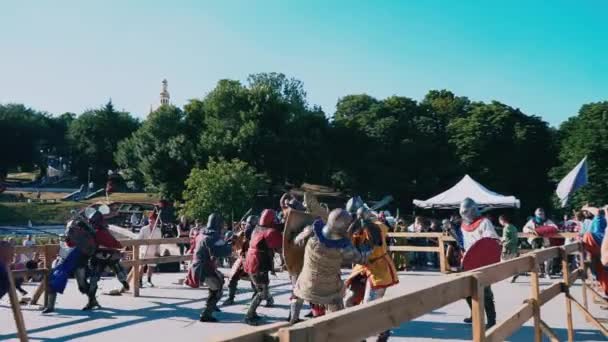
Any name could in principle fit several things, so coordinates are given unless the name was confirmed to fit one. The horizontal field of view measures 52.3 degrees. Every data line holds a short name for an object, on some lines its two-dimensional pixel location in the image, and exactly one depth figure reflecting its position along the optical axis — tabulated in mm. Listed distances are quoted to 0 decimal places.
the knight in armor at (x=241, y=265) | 10891
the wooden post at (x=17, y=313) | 5574
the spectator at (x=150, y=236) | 14734
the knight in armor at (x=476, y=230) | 7926
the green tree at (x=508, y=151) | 45656
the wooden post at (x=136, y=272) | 11977
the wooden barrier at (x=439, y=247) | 17250
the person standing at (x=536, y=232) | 16625
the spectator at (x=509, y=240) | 14977
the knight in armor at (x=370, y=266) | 7695
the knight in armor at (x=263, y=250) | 9383
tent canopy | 22562
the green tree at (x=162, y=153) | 44938
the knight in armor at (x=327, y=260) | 6680
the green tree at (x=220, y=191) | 34812
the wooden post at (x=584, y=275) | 8846
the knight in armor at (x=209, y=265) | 9344
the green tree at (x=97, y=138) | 69875
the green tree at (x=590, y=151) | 38719
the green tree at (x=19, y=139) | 65875
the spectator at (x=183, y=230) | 18998
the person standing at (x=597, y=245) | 9312
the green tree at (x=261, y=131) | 44219
